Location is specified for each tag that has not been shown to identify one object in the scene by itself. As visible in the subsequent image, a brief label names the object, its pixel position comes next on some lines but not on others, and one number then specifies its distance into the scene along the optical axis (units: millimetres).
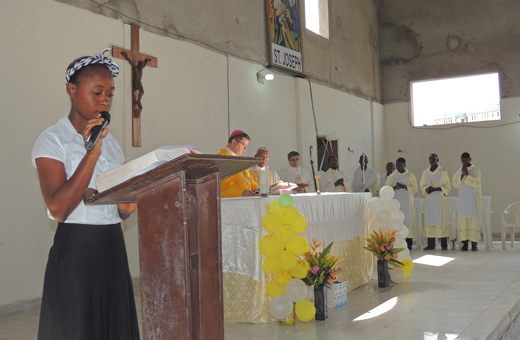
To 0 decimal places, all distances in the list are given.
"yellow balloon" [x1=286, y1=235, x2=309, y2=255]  4266
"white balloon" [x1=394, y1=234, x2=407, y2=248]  6196
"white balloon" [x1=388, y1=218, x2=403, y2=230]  6090
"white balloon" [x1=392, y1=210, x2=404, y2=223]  6264
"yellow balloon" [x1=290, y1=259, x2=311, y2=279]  4418
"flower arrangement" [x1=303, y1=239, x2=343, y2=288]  4551
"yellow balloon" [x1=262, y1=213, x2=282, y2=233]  4262
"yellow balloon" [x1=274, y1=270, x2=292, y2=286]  4371
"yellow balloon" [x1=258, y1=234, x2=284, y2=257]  4234
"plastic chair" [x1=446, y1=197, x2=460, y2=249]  9984
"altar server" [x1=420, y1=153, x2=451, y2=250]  9836
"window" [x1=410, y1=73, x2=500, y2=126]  13078
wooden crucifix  6520
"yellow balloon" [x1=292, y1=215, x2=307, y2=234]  4316
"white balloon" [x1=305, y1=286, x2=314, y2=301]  4628
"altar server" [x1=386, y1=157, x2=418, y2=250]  10172
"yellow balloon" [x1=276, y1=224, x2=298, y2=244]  4230
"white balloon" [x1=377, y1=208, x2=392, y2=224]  6117
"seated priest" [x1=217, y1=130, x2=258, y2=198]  5332
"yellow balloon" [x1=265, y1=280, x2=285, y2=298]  4367
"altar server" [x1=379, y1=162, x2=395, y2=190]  10984
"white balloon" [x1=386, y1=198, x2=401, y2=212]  6293
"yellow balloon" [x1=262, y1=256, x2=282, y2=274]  4309
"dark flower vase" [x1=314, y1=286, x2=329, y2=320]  4578
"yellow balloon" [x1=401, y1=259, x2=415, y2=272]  6227
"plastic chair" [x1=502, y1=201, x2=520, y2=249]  9359
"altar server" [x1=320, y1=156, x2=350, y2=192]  10289
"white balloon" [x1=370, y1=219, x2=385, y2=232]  6161
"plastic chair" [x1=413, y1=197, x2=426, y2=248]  10180
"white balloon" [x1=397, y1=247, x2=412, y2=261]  6254
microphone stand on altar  10317
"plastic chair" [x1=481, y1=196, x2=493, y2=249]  9625
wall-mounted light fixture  9164
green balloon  4293
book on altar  5227
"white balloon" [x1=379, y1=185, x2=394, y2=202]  6344
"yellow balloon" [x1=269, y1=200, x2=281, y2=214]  4305
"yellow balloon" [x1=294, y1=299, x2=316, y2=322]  4441
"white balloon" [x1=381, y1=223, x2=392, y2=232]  6102
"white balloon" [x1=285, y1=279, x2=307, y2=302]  4293
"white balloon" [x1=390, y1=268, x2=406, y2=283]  6133
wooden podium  1467
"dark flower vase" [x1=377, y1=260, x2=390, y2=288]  6008
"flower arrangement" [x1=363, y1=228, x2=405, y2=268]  5926
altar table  4391
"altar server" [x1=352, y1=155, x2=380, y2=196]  10859
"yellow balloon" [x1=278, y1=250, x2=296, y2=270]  4262
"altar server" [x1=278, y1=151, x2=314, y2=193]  9211
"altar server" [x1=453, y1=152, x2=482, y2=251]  9469
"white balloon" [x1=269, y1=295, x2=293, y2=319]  4289
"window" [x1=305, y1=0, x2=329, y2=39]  11526
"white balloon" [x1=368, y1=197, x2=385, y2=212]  6336
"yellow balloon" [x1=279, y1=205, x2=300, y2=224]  4250
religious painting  9484
